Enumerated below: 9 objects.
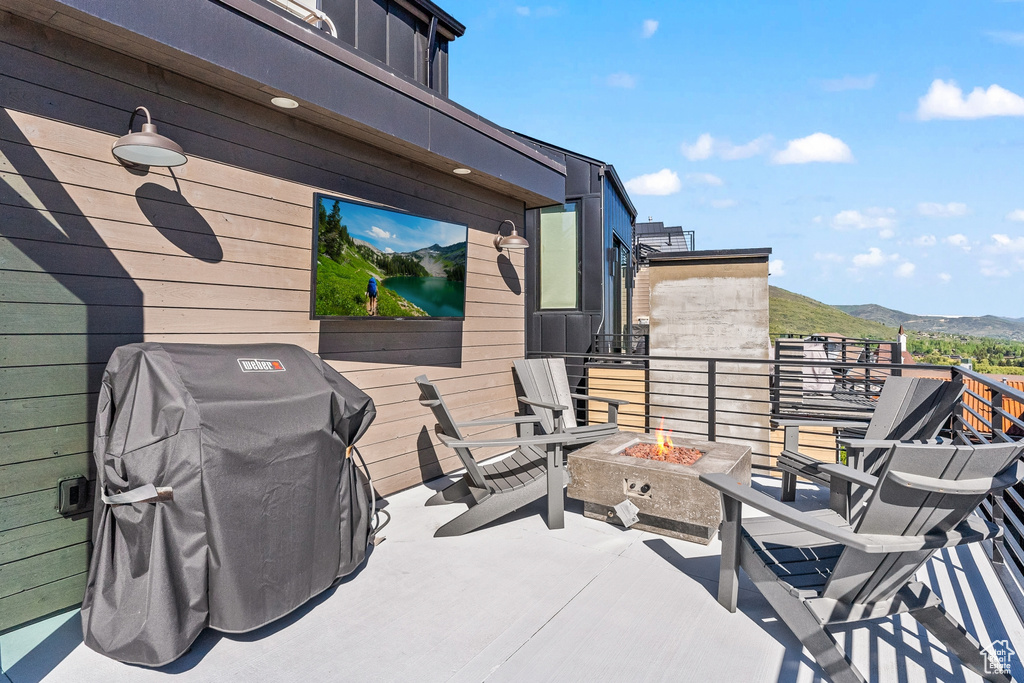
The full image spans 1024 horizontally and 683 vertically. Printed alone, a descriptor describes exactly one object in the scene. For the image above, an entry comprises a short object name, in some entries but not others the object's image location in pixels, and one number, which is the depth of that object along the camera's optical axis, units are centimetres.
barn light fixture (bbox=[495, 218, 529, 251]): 486
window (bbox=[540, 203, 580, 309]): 701
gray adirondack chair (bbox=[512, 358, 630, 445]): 430
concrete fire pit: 297
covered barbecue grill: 188
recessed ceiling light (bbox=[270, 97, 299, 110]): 297
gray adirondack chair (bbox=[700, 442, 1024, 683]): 164
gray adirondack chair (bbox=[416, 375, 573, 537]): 311
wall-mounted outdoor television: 336
